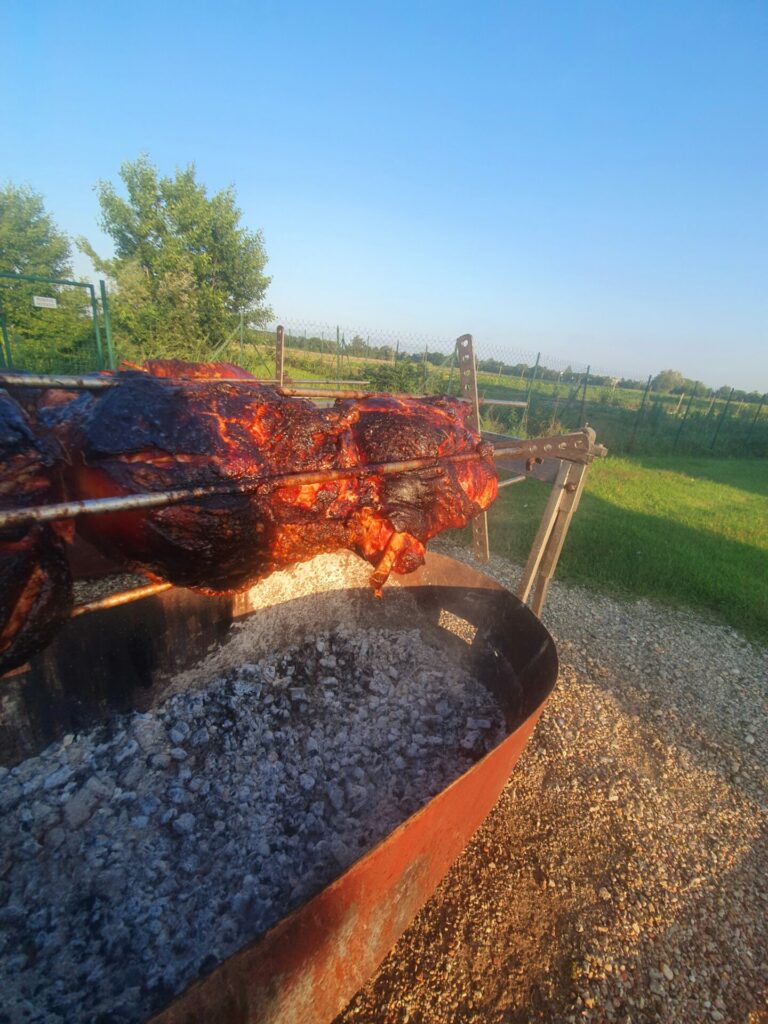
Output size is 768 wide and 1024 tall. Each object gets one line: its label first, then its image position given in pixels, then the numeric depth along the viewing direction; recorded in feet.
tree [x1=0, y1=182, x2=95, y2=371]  37.45
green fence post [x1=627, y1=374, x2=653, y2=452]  49.79
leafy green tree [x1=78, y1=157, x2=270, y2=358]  55.36
